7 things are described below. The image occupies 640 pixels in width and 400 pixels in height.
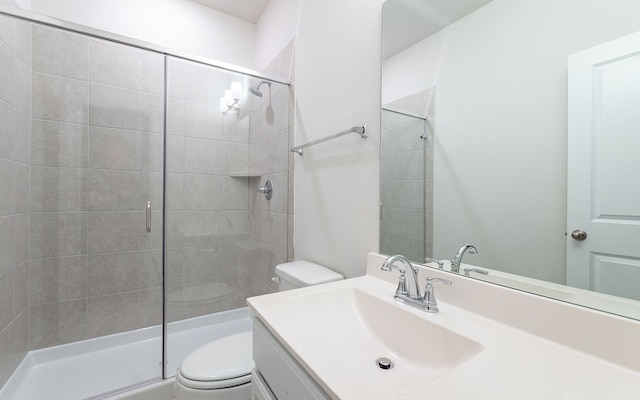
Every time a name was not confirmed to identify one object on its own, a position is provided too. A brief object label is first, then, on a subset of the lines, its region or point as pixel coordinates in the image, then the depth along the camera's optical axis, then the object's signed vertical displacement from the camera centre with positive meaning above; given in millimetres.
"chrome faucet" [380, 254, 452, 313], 777 -281
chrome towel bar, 1181 +306
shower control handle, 1963 +71
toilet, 1055 -693
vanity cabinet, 559 -413
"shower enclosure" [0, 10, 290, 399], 1607 -4
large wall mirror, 573 +176
